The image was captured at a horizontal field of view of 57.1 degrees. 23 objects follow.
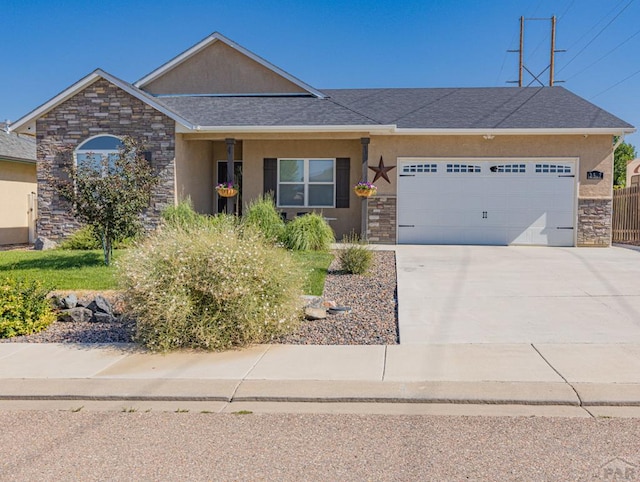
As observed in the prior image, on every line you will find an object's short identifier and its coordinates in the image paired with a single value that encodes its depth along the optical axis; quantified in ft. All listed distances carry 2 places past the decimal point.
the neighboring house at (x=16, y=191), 63.41
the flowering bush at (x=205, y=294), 22.71
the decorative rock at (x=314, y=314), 27.27
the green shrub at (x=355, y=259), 38.14
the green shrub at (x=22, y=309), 25.75
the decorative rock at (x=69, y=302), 28.40
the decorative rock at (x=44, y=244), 53.98
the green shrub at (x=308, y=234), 46.52
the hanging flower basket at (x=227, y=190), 55.52
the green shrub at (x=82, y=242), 50.62
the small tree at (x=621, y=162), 131.44
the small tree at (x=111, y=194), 37.27
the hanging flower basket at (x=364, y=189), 54.24
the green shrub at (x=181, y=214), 50.01
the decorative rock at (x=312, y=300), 28.45
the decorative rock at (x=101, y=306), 27.78
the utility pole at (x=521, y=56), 103.70
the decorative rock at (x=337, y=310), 28.78
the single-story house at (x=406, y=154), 54.54
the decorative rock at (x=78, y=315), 27.99
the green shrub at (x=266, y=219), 47.62
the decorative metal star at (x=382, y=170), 56.49
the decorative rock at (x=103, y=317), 27.68
